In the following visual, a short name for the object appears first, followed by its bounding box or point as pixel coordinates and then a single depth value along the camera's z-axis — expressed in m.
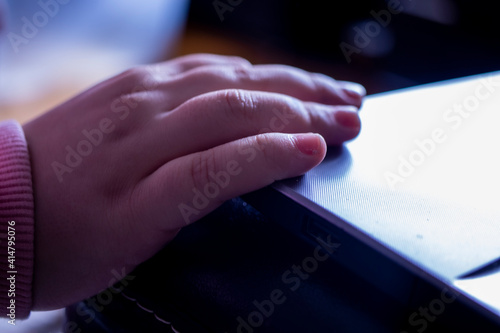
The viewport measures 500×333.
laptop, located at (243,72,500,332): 0.29
